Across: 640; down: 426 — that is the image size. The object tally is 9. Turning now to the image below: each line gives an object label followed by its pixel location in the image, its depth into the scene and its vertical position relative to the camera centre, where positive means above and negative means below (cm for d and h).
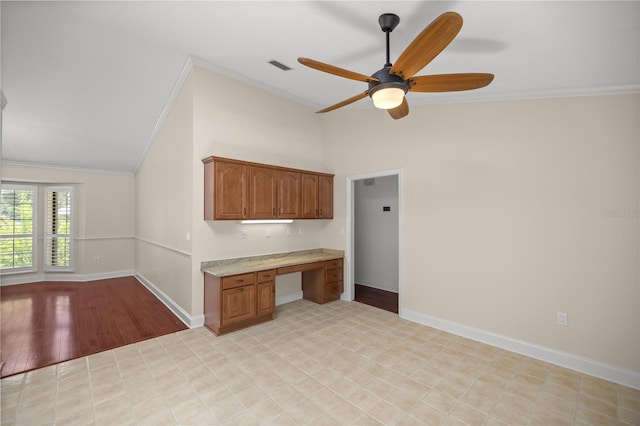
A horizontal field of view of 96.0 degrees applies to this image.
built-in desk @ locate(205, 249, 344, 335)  353 -93
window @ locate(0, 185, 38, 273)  617 -26
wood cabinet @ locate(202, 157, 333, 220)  372 +35
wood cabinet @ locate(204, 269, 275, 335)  351 -108
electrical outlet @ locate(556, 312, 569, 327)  291 -105
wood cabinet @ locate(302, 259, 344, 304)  476 -114
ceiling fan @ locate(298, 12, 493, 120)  177 +100
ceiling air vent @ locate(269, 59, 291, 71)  358 +192
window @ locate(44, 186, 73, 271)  658 -30
